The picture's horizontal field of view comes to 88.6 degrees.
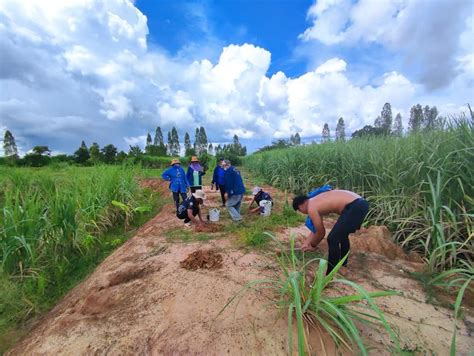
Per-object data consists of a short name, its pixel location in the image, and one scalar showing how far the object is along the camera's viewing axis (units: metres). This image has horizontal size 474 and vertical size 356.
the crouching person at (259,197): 5.19
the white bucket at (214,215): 4.89
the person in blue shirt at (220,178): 6.02
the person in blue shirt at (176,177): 5.46
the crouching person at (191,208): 4.48
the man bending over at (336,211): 2.50
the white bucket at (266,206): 5.00
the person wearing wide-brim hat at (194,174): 5.89
